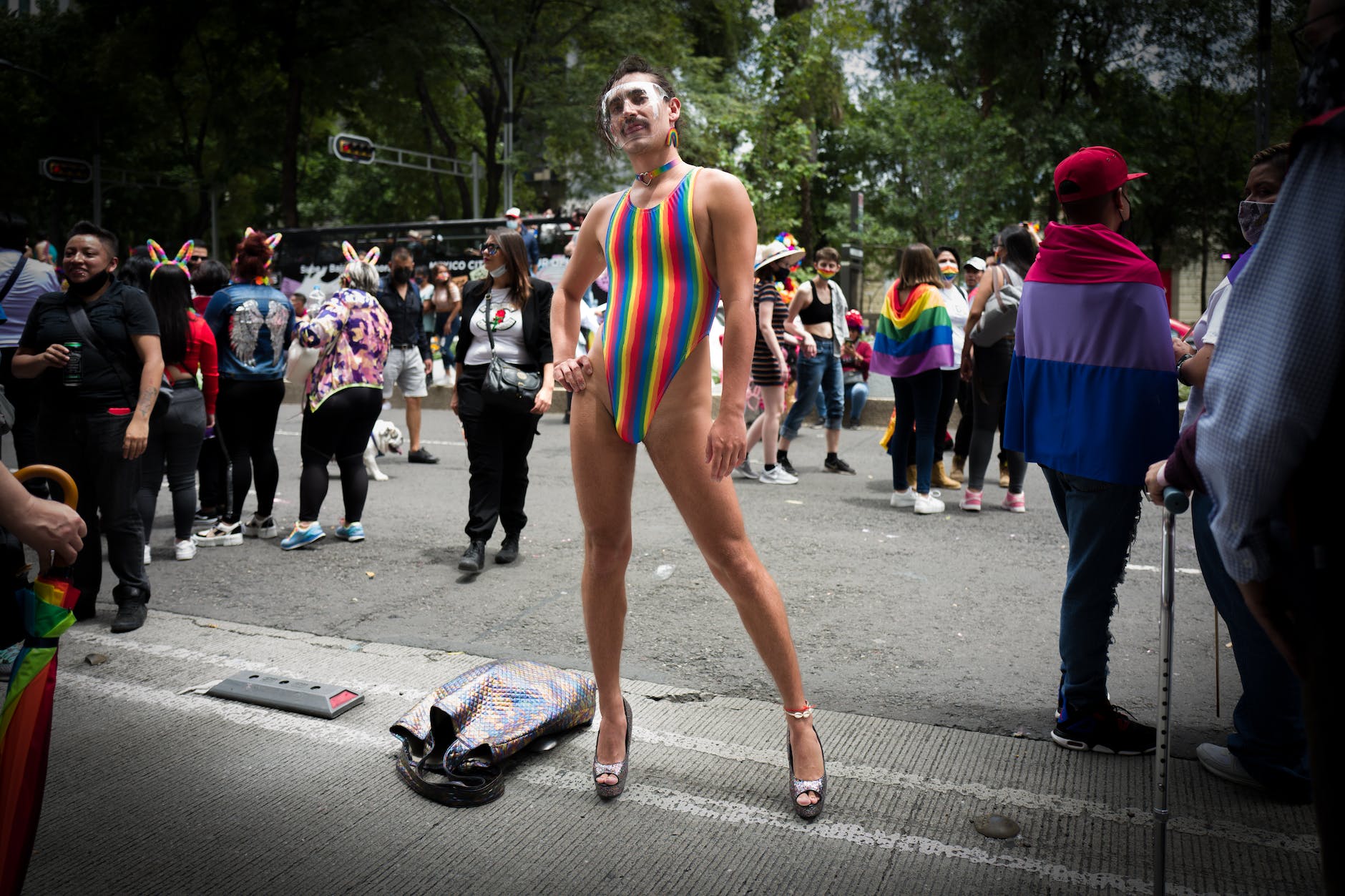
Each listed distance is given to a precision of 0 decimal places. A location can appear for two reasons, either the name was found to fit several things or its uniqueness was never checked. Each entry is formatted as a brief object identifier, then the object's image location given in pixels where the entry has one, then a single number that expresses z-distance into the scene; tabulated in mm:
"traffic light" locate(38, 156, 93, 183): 27219
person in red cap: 3344
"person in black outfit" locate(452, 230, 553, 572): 6051
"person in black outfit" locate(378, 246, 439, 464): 10297
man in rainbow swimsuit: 2939
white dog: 9531
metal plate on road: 3838
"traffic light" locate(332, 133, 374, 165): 24594
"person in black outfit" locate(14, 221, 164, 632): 4855
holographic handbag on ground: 3178
